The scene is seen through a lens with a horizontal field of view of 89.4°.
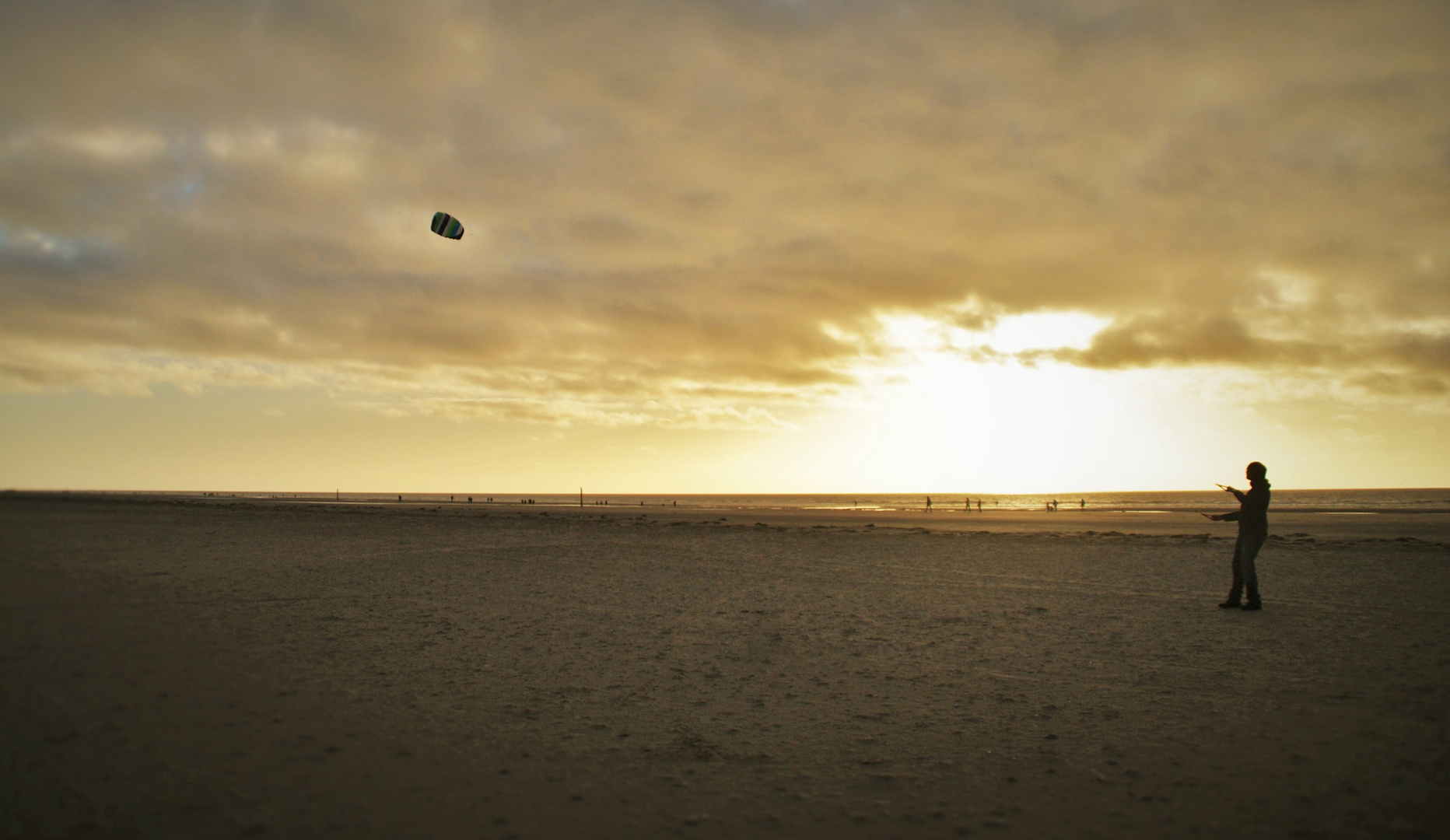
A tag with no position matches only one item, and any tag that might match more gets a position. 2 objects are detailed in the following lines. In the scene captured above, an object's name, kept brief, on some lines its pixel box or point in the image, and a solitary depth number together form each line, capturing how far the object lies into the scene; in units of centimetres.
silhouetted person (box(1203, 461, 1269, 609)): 1187
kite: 1994
